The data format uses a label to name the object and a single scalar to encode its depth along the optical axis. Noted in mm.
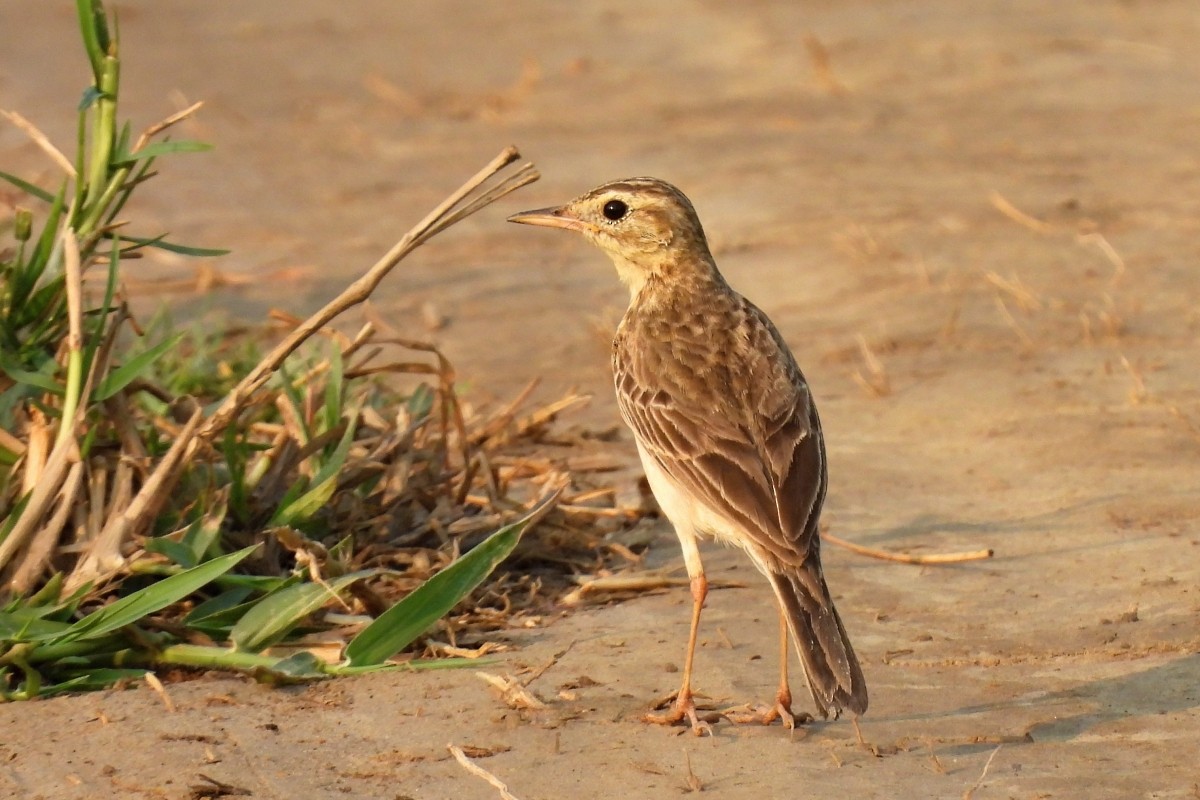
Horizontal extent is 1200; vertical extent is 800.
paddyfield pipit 9023
